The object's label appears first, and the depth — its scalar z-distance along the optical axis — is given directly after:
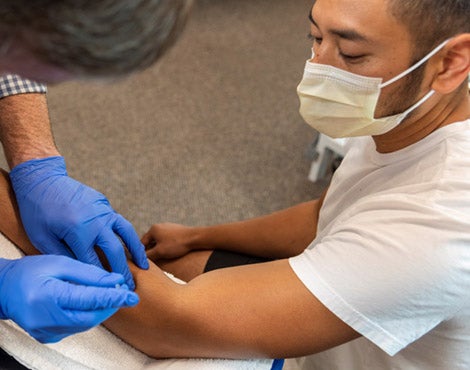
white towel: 0.87
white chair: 2.09
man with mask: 0.86
